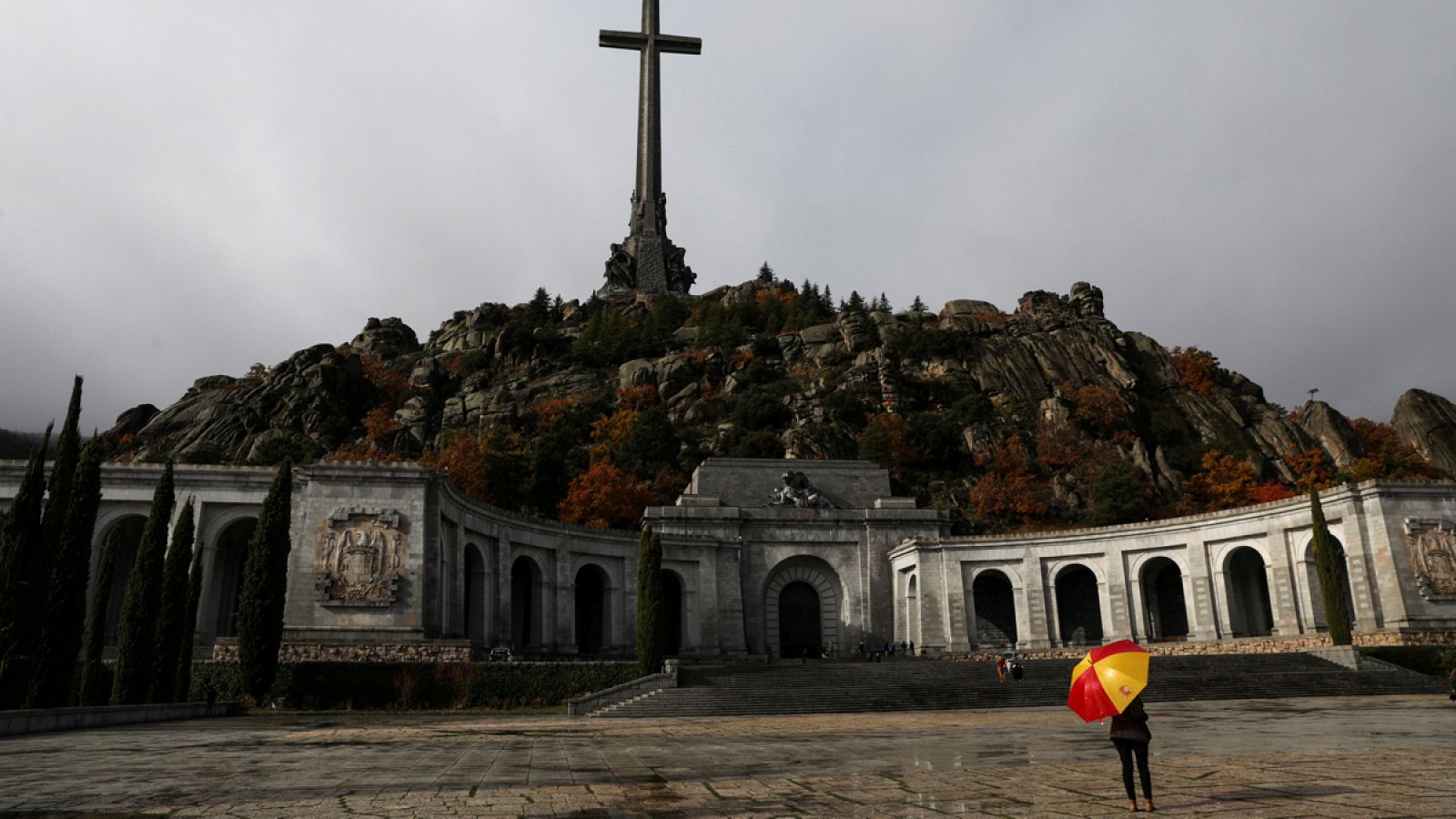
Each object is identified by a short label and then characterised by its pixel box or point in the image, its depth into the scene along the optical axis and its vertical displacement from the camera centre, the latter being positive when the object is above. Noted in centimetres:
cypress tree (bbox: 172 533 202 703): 2548 -18
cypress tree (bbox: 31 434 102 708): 2125 +96
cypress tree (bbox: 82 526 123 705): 2342 -18
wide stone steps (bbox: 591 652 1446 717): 2698 -212
